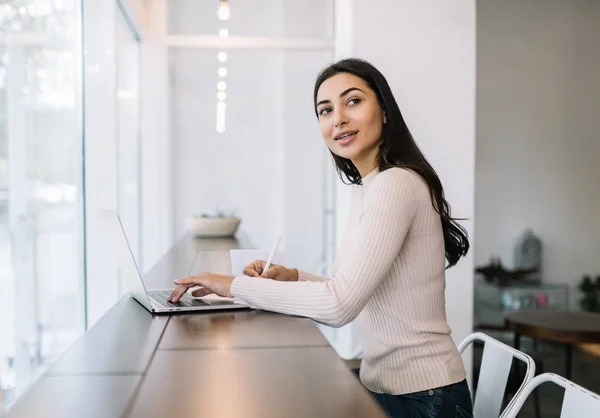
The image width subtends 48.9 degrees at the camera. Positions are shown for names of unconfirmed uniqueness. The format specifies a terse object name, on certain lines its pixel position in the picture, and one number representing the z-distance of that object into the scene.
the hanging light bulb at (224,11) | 3.86
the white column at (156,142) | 4.73
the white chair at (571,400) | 1.05
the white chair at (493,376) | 1.40
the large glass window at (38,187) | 1.84
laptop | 1.51
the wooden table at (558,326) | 3.32
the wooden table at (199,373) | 0.85
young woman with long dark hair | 1.31
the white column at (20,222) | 1.89
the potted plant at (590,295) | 5.60
